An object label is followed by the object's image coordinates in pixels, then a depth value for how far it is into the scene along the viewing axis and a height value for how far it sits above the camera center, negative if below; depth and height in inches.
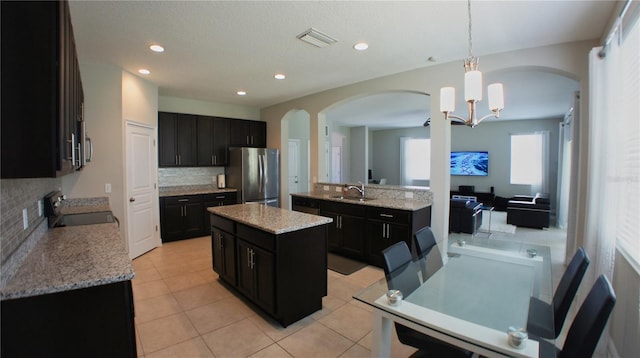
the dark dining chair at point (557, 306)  56.2 -29.7
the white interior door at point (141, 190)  167.6 -11.1
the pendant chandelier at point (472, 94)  79.7 +22.1
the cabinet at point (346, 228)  161.9 -32.6
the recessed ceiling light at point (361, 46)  122.8 +53.5
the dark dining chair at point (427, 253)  87.9 -26.9
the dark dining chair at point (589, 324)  42.9 -23.8
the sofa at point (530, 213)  255.4 -37.4
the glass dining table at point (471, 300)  53.1 -29.6
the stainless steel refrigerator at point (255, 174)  228.5 -2.1
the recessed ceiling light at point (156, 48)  125.7 +53.8
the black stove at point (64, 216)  104.8 -18.0
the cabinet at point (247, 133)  246.6 +33.1
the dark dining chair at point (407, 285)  64.5 -28.5
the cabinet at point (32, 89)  44.3 +12.8
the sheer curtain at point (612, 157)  76.2 +4.1
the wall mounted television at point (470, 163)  368.5 +10.3
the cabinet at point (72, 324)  51.9 -29.0
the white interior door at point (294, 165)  298.4 +6.6
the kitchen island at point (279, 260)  98.4 -31.9
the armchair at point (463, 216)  228.4 -35.3
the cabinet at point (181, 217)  201.2 -32.0
